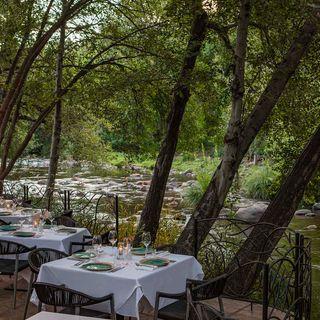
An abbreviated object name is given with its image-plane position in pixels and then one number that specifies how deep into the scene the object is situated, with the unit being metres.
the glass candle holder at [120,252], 5.14
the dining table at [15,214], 8.04
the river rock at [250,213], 17.16
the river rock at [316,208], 18.25
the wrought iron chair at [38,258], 5.09
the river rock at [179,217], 15.14
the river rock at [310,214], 17.64
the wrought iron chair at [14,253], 5.81
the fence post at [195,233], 6.27
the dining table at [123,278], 4.52
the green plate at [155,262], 4.93
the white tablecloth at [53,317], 3.29
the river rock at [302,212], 17.80
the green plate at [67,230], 6.74
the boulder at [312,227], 15.34
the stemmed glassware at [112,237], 5.37
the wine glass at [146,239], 5.33
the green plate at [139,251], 5.32
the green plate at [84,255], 5.18
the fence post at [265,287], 4.10
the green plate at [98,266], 4.72
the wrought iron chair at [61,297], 4.20
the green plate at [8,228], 6.74
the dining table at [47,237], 6.29
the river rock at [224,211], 17.59
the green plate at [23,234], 6.41
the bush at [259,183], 20.84
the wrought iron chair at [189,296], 4.31
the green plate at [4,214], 8.17
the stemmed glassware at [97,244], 5.28
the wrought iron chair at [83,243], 6.33
